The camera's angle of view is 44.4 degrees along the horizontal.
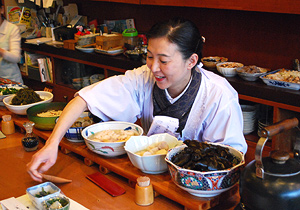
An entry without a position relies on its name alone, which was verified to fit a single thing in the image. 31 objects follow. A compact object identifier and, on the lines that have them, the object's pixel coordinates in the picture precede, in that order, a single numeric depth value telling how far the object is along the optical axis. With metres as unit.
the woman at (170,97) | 1.74
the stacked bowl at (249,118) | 3.14
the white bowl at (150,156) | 1.52
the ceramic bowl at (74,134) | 1.92
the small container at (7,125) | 2.28
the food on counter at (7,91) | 2.72
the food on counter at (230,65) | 3.27
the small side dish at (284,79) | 2.77
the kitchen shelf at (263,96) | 2.76
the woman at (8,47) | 3.94
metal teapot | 1.08
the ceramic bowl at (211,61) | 3.43
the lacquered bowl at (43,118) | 2.11
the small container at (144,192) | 1.44
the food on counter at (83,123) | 2.02
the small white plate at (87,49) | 4.40
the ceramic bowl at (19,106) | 2.39
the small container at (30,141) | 2.00
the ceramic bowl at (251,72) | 3.01
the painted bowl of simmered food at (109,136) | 1.71
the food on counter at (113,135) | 1.78
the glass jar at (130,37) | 4.20
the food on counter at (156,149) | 1.56
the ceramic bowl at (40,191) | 1.40
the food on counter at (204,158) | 1.33
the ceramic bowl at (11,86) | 2.84
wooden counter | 1.43
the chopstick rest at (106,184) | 1.56
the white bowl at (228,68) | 3.18
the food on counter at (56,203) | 1.37
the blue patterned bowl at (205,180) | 1.29
